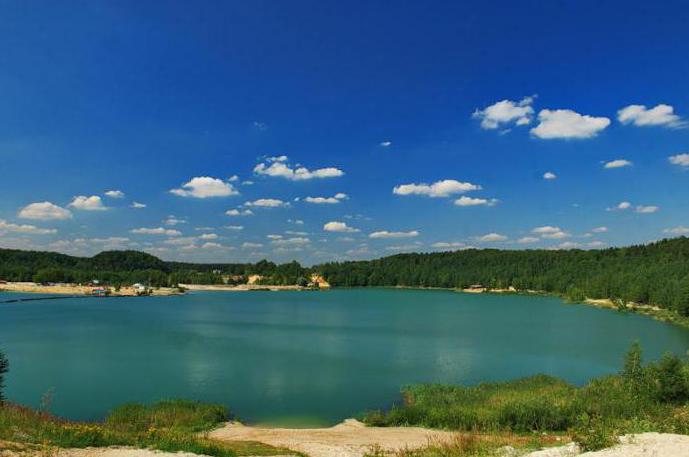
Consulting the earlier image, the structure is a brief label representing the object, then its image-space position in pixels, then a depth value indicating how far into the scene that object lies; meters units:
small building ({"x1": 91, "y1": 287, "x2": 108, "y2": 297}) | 145.49
